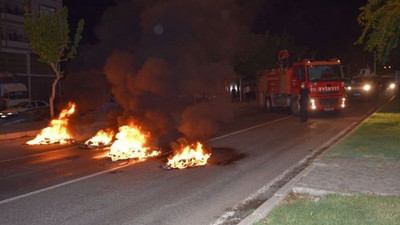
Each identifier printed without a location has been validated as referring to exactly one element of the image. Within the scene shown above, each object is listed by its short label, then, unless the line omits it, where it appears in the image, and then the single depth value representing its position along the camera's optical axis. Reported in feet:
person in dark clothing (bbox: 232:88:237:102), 135.14
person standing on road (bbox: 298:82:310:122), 67.51
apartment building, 146.20
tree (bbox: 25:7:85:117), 71.56
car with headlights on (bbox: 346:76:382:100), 125.80
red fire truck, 75.20
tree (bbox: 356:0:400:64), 44.92
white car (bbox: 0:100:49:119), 93.29
